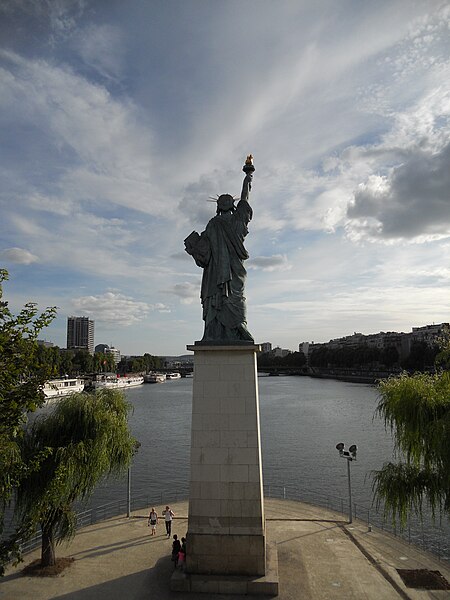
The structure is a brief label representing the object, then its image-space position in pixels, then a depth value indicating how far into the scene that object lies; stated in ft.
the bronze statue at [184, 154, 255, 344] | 42.88
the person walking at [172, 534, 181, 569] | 39.40
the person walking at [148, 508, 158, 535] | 49.49
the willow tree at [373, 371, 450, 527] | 38.65
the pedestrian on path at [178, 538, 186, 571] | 39.00
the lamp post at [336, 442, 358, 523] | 55.88
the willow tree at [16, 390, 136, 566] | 41.04
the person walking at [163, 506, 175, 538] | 47.90
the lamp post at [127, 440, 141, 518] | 52.35
